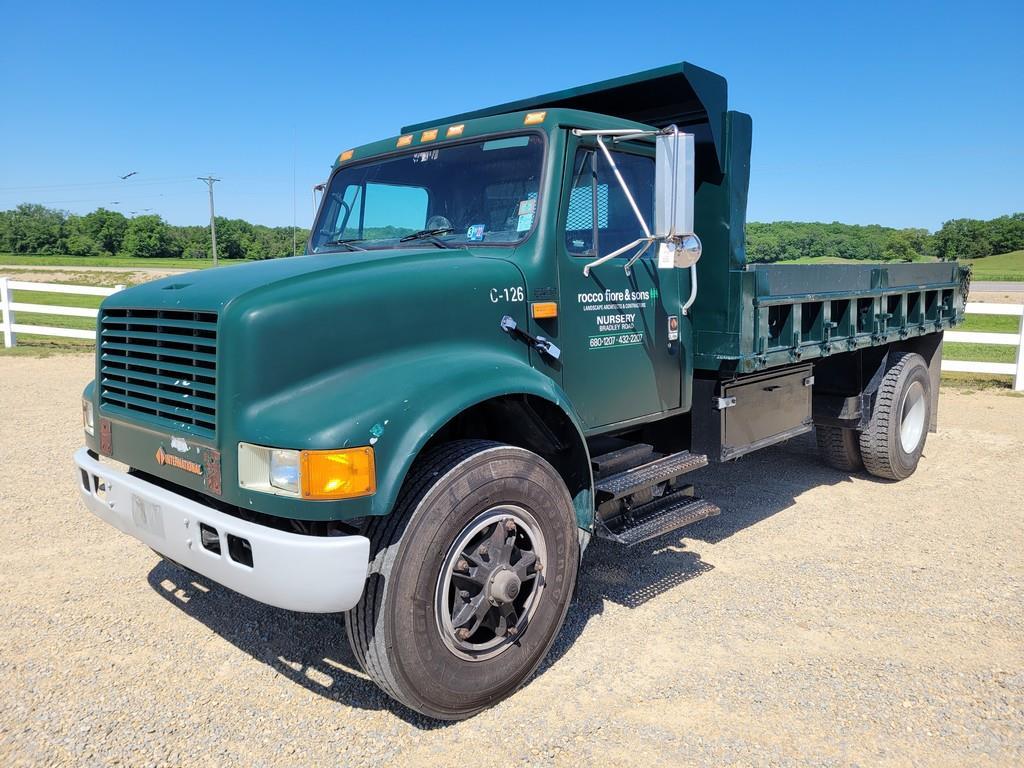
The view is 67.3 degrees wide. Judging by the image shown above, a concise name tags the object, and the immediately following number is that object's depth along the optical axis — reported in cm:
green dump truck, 273
